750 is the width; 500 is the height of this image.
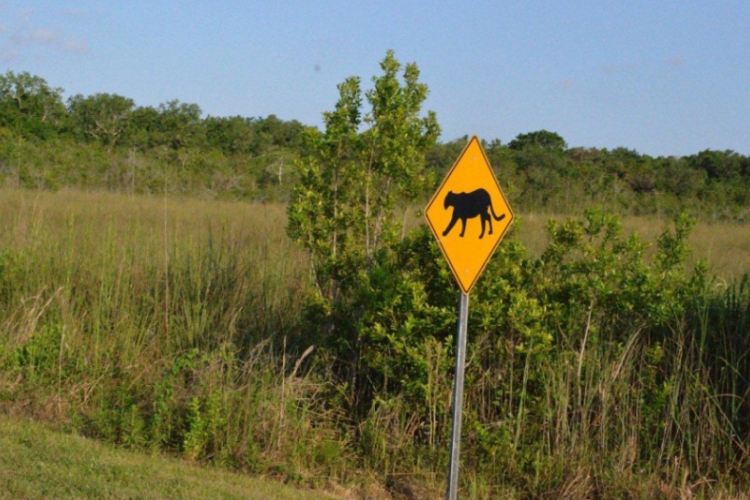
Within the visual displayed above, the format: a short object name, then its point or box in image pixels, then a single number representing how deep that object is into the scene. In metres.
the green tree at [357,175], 8.90
